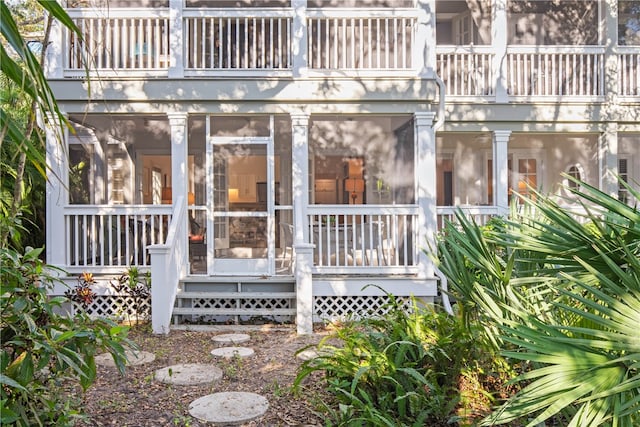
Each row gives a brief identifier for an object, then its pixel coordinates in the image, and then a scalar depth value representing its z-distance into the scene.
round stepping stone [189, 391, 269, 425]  3.48
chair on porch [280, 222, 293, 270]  8.47
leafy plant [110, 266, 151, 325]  6.71
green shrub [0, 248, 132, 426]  2.24
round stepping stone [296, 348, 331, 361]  5.12
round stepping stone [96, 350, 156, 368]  4.87
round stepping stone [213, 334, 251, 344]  5.88
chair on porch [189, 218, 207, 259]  8.41
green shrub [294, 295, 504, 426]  3.13
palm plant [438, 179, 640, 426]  1.65
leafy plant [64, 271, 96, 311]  6.21
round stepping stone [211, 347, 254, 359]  5.25
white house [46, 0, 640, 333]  7.10
